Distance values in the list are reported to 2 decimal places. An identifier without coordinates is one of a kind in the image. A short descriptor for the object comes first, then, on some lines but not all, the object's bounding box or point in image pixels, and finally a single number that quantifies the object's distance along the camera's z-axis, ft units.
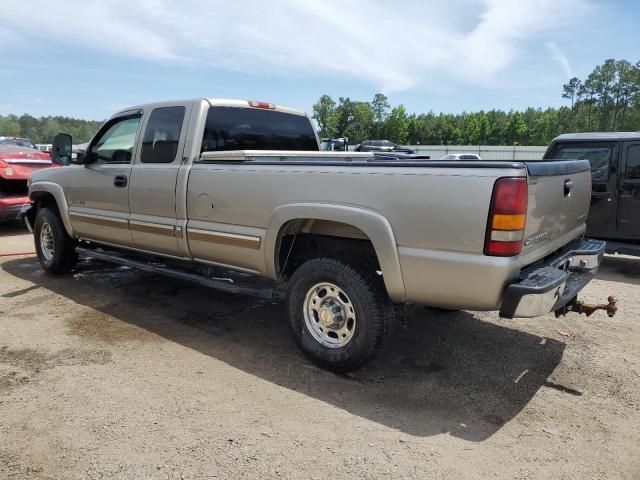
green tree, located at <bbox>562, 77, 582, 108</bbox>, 304.30
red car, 29.68
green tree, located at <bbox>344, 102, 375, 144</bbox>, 318.36
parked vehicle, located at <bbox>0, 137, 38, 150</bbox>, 78.80
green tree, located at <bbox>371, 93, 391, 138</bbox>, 338.13
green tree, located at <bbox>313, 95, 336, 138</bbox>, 310.04
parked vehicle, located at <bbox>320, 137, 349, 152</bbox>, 65.51
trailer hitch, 12.29
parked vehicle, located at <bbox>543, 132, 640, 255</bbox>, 22.85
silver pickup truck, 9.75
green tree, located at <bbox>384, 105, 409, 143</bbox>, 314.96
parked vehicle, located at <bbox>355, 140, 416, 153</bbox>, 142.85
